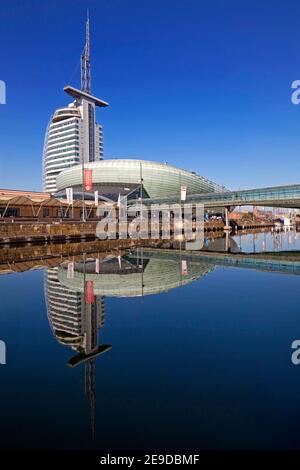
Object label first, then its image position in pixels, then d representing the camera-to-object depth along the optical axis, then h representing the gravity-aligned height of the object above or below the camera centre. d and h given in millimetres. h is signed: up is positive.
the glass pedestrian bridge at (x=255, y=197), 55562 +6667
